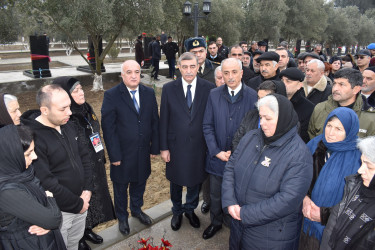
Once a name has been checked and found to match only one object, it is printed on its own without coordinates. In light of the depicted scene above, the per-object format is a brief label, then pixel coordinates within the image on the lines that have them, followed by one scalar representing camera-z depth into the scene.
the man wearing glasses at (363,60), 6.49
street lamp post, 12.37
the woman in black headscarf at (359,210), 1.91
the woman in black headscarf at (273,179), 2.23
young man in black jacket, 2.35
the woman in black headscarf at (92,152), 2.92
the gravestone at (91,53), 14.21
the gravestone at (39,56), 12.34
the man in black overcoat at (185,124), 3.44
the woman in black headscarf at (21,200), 1.79
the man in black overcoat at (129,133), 3.29
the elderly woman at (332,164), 2.34
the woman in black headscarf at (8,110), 2.50
